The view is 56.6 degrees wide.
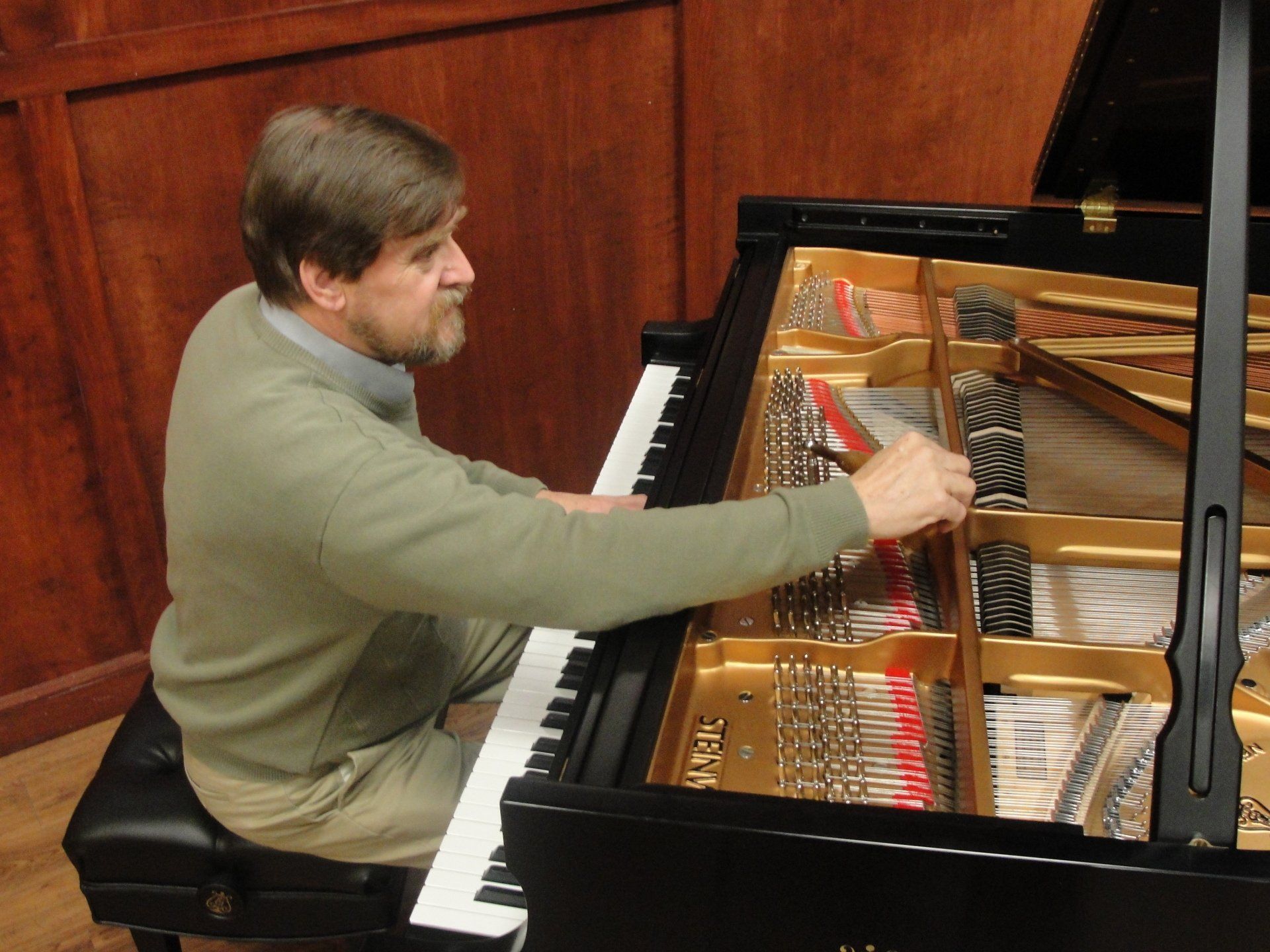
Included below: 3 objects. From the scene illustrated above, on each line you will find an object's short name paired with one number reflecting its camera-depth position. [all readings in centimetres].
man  150
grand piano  120
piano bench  185
